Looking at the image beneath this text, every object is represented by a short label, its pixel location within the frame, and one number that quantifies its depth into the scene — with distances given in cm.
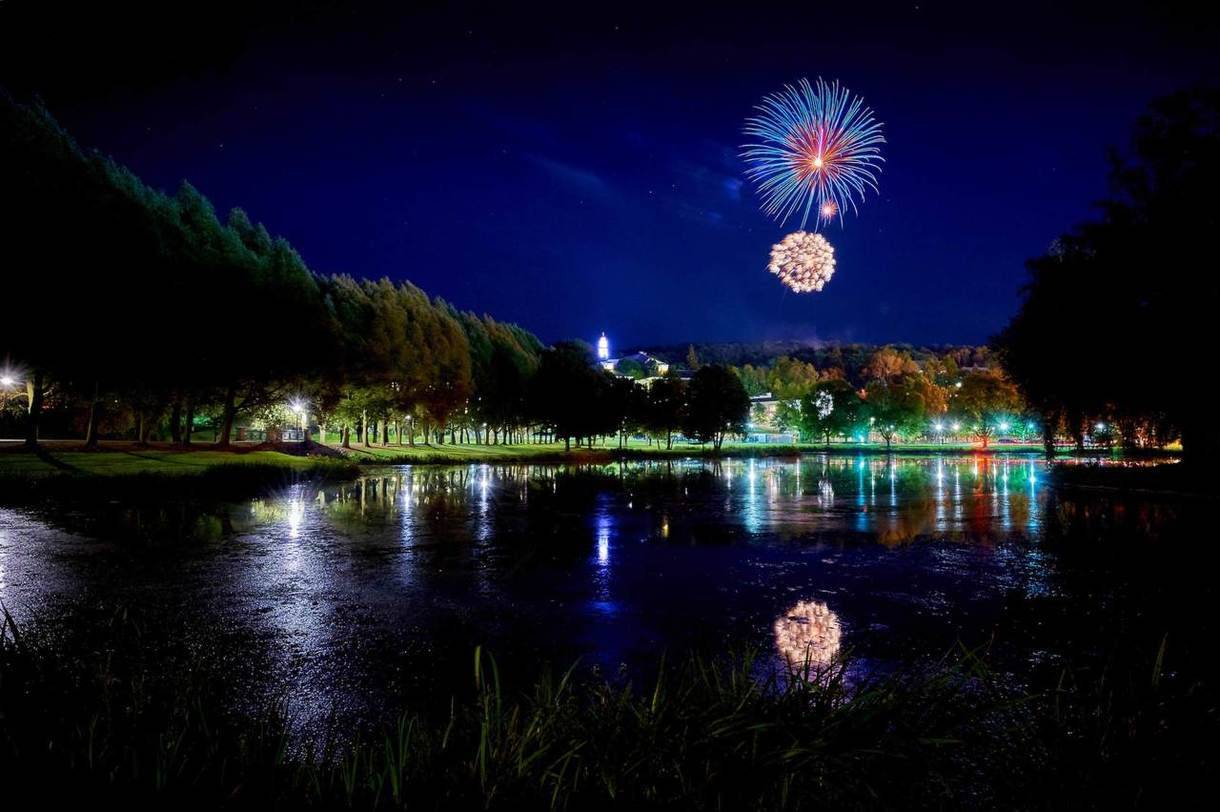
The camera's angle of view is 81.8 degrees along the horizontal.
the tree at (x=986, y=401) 9762
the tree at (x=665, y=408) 8525
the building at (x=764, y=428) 14289
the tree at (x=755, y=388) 19700
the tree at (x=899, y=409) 10400
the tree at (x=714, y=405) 8050
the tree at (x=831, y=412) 10431
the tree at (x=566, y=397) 7069
